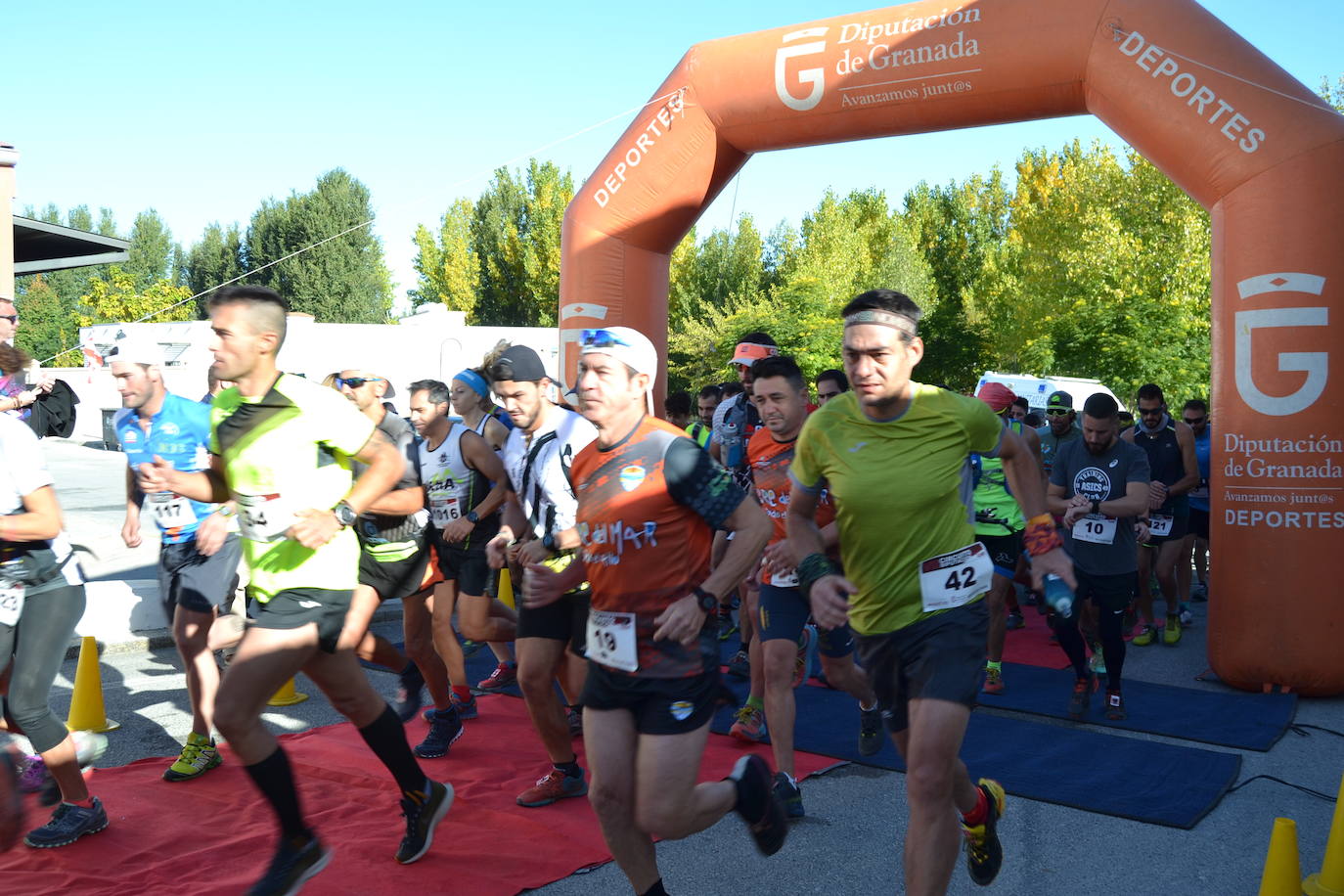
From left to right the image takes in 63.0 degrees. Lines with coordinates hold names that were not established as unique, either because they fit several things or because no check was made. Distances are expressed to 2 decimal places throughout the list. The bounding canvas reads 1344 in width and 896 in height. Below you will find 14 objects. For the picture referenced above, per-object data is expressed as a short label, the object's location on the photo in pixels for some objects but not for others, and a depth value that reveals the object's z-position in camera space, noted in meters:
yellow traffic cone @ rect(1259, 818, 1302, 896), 3.49
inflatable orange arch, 6.91
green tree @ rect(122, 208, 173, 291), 74.69
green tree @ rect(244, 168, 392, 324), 54.59
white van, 24.25
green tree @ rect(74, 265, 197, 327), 44.81
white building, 23.78
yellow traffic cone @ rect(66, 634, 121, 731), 5.99
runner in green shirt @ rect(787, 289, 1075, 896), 3.43
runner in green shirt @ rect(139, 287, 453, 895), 3.60
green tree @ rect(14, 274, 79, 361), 60.75
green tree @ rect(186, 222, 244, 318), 62.09
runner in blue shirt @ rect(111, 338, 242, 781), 5.19
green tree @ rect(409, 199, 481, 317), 52.28
